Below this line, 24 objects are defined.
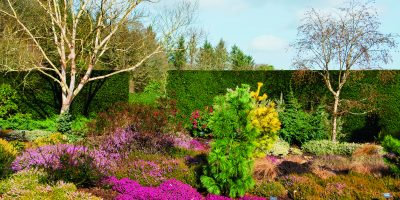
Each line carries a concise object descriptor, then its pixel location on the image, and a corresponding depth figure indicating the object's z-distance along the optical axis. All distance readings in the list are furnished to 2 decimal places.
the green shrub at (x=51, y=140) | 9.29
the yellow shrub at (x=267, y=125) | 7.87
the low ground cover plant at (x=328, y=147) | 11.24
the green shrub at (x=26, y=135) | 11.75
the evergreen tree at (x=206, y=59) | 31.86
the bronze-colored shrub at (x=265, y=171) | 7.26
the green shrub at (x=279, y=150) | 10.78
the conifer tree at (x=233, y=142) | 5.66
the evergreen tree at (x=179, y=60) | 35.09
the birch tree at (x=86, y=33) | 15.30
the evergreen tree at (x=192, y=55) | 33.10
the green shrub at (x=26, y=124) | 14.77
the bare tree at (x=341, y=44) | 12.29
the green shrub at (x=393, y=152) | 6.84
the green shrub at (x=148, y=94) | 26.88
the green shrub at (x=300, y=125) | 12.27
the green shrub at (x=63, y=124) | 13.66
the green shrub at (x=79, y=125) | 12.33
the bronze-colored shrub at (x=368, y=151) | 9.88
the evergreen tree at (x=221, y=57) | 33.64
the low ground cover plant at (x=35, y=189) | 4.84
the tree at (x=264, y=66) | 34.46
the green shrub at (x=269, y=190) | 6.43
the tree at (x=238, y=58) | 35.97
